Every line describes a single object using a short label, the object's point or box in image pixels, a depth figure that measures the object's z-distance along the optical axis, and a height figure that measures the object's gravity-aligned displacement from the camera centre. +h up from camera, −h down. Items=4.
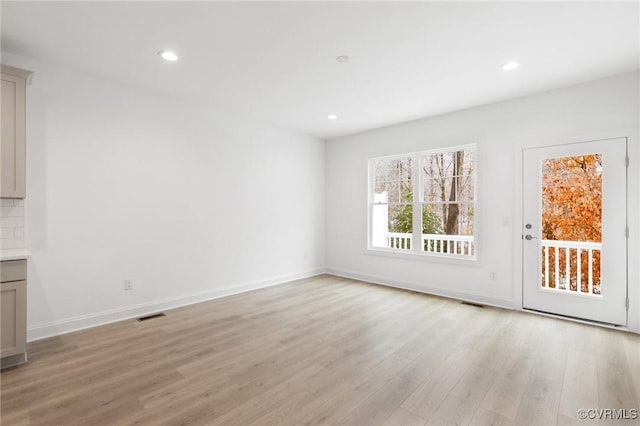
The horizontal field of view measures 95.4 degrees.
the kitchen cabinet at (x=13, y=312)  2.31 -0.81
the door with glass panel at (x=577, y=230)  3.21 -0.20
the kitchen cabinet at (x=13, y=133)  2.46 +0.68
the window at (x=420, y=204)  4.94 +0.15
